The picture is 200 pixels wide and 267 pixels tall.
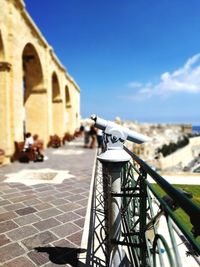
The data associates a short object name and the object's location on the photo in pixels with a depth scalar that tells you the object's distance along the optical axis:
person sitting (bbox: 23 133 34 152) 9.52
